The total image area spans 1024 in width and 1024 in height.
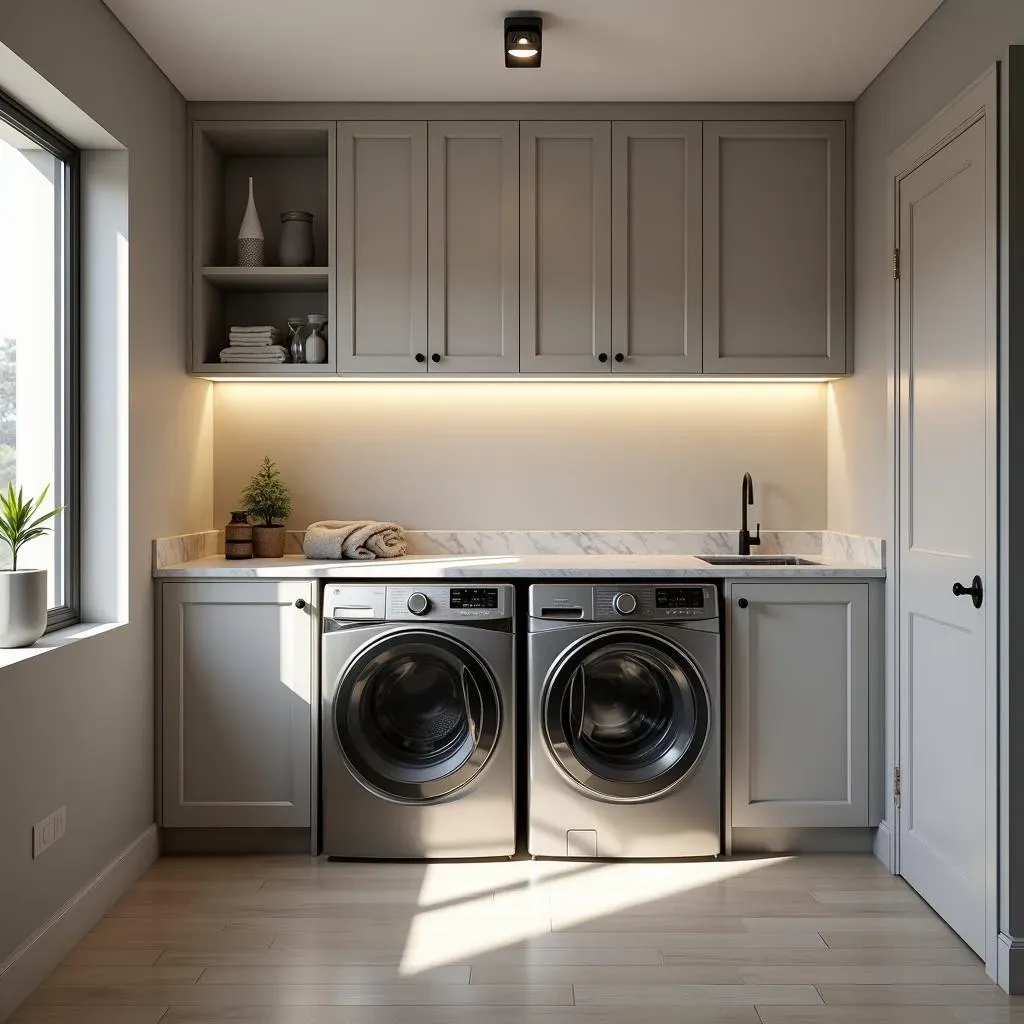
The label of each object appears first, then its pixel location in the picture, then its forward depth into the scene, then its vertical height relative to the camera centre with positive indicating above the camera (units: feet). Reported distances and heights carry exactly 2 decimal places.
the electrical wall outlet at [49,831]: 7.65 -2.55
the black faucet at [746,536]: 11.69 -0.30
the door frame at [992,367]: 7.61 +1.11
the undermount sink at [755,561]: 11.41 -0.59
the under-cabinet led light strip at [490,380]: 11.34 +1.55
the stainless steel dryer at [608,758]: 10.00 -2.24
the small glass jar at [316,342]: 11.19 +1.92
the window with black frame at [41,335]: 8.23 +1.55
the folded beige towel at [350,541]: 10.90 -0.33
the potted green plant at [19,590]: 7.65 -0.62
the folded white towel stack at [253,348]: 11.24 +1.86
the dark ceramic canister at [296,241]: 11.50 +3.16
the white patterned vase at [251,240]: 11.39 +3.13
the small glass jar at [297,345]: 11.32 +1.90
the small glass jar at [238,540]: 11.20 -0.33
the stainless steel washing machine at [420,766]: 10.00 -2.26
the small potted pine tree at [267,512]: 11.45 -0.01
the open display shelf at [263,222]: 11.19 +3.45
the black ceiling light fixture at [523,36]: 9.05 +4.36
